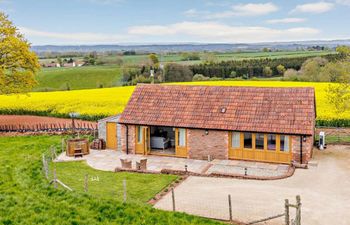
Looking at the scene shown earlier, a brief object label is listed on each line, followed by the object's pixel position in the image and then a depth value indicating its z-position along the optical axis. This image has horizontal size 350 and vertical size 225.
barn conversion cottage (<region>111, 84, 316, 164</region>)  23.81
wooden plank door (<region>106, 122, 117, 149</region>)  28.14
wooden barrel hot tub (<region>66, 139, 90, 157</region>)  26.25
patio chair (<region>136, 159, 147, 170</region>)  22.44
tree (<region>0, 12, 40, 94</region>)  36.78
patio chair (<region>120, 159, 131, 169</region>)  22.67
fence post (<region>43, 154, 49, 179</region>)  20.50
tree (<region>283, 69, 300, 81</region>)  64.78
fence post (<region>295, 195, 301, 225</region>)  13.53
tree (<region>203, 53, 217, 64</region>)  103.54
